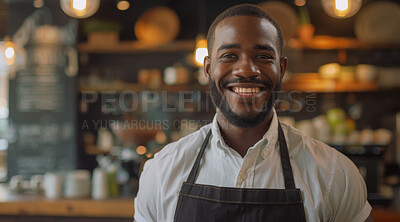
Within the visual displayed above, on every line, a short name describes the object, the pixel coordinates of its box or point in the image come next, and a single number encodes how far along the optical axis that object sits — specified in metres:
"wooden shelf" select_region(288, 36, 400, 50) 3.52
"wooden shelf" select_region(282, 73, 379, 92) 3.54
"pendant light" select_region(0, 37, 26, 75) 3.36
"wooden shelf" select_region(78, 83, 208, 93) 3.49
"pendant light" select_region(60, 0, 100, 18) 2.01
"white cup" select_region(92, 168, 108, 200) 2.53
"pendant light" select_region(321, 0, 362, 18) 2.09
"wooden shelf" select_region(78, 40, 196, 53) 3.62
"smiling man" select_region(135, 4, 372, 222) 1.14
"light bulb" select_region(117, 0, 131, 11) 3.78
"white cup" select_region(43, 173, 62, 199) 2.56
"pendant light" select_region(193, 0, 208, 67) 3.29
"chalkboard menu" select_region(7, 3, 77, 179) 3.42
